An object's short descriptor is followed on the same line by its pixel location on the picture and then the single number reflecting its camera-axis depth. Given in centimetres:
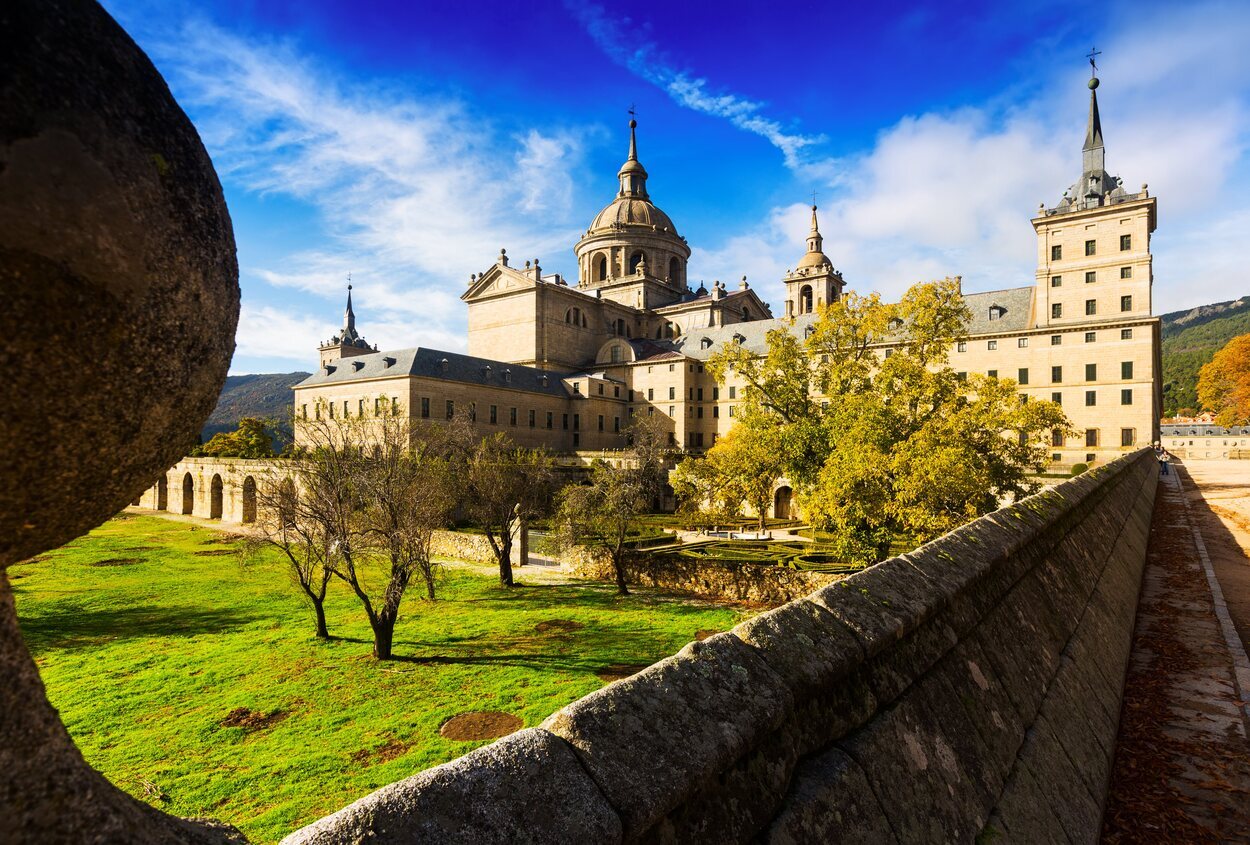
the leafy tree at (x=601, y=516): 2675
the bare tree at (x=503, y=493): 2803
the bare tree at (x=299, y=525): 1995
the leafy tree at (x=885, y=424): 1911
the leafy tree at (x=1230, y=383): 6556
